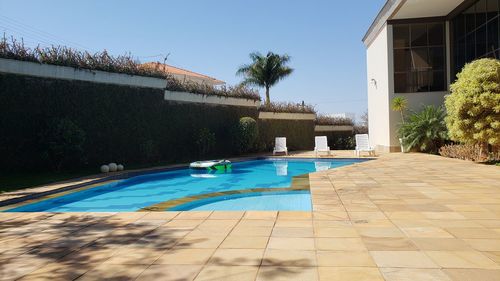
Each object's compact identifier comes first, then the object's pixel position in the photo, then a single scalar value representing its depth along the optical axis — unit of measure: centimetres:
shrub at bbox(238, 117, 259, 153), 1731
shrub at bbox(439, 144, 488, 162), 1203
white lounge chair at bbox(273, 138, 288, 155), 1805
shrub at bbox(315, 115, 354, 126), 2468
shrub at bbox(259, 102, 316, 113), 2106
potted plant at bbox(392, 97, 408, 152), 1611
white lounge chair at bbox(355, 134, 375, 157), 1600
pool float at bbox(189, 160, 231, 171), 1298
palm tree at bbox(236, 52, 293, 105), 3244
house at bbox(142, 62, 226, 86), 3131
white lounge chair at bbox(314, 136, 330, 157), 1697
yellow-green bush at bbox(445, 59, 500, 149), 1061
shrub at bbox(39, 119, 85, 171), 1078
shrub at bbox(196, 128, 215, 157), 1570
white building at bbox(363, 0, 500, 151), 1633
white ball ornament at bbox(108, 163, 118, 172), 1173
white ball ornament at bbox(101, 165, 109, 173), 1141
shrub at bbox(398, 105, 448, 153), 1512
